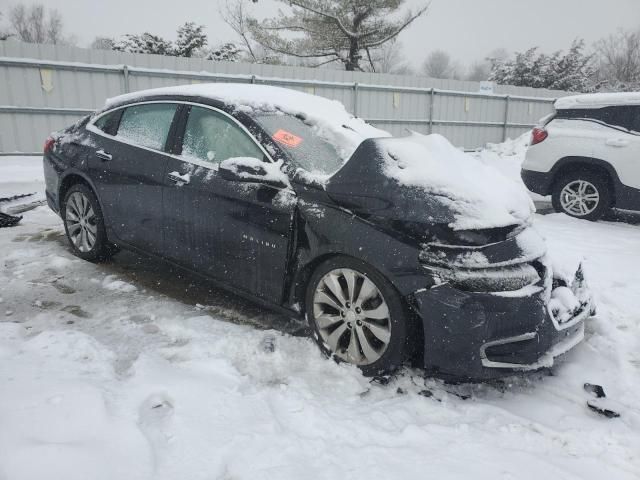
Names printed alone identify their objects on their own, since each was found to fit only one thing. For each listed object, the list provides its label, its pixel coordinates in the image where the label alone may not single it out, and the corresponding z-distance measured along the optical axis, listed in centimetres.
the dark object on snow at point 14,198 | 675
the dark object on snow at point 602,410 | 253
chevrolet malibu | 255
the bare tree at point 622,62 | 3719
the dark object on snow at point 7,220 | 581
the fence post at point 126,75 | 1049
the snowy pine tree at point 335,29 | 2323
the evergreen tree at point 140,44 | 2072
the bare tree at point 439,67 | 8569
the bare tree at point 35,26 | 6284
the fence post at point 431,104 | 1530
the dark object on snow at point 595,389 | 272
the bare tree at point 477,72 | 7972
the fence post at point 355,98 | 1375
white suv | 670
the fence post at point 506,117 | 1708
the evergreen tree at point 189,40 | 2175
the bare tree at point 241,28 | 2688
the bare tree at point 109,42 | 2134
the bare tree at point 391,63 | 4909
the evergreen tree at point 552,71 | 2608
